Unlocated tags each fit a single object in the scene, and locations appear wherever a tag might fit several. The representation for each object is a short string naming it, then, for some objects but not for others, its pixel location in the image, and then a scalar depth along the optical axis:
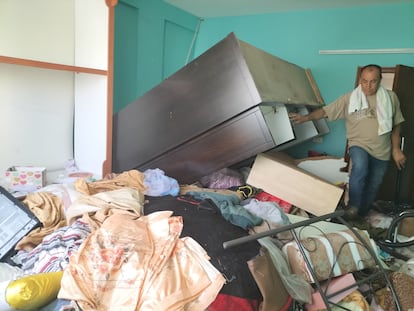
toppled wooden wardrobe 2.00
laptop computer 1.60
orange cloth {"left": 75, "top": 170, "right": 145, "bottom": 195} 1.95
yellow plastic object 1.09
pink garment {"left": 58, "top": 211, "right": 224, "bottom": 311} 1.09
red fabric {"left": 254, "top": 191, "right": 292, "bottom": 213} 2.35
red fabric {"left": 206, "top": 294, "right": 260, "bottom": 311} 1.15
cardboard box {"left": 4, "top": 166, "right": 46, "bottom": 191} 2.13
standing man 2.35
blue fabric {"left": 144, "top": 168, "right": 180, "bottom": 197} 2.14
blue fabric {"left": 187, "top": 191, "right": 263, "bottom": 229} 1.70
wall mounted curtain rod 3.01
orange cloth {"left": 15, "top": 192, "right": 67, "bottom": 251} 1.60
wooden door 2.81
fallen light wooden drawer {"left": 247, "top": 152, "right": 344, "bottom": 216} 2.25
